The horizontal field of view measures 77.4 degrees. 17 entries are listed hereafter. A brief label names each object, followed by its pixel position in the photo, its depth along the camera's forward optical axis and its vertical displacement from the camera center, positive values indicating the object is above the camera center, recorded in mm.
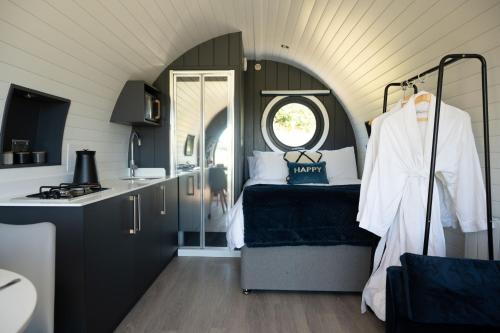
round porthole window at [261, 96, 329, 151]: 4352 +602
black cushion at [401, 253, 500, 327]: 1364 -564
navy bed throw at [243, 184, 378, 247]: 2459 -436
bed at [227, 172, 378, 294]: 2467 -610
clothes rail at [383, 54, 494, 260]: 1735 +73
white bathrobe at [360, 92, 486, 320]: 1913 -109
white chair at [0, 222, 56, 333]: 1151 -324
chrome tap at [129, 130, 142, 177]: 3402 +149
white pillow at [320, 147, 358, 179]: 3962 +33
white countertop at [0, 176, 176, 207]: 1625 -172
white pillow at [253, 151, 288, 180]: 3906 -9
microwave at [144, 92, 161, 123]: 3127 +627
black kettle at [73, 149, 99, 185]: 2334 -8
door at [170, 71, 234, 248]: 3520 +181
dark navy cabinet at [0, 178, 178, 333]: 1624 -531
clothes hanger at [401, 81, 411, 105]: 2197 +596
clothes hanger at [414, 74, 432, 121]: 2008 +421
